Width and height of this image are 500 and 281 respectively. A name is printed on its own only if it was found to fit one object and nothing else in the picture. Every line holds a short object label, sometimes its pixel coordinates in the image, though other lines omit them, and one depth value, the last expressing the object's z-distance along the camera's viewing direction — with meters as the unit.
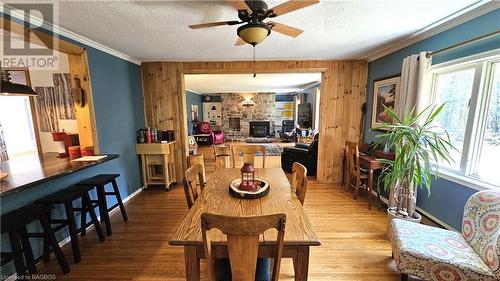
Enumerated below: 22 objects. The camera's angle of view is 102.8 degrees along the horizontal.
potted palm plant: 1.94
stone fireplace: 10.38
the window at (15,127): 3.28
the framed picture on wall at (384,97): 2.92
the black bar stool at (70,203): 1.80
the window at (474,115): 1.86
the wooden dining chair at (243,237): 0.90
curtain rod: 1.66
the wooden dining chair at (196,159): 2.17
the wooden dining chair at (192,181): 1.59
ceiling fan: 1.33
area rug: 6.57
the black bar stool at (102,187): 2.20
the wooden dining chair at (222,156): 2.76
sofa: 4.32
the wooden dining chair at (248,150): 2.74
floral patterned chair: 1.32
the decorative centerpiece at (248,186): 1.58
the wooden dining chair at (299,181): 1.64
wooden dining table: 1.08
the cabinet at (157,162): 3.53
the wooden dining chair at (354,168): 3.13
